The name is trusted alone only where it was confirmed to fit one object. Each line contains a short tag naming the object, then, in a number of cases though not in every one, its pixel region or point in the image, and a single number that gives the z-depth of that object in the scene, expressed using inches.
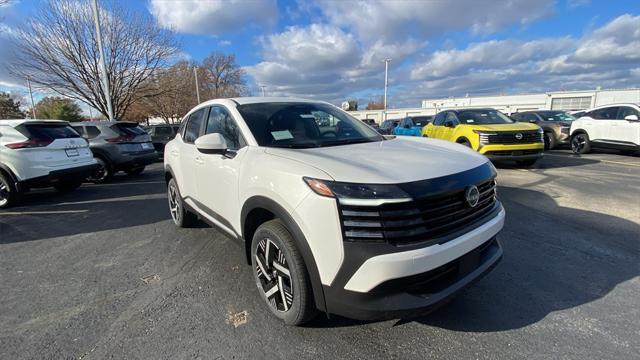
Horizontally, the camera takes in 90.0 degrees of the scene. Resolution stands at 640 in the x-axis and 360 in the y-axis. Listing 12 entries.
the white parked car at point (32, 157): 236.2
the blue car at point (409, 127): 545.3
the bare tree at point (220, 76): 2143.7
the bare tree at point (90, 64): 669.3
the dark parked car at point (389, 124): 772.8
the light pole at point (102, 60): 574.2
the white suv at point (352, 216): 72.4
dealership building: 1771.7
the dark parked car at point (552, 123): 503.8
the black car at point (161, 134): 554.6
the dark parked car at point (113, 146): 351.3
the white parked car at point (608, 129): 390.5
